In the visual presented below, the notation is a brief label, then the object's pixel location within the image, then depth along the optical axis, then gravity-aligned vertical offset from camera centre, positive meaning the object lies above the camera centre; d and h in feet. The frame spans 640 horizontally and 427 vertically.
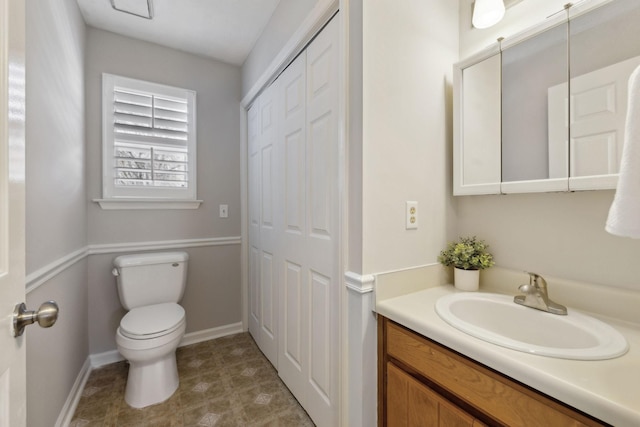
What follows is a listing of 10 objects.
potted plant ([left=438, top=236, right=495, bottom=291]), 3.75 -0.70
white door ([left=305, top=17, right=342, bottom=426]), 3.99 -0.23
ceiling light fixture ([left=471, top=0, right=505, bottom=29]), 3.64 +2.72
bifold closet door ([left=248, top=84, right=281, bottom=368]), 6.08 -0.30
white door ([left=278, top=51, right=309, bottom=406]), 4.88 -0.40
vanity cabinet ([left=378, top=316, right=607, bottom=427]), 2.02 -1.61
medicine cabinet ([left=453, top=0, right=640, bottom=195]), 2.81 +1.31
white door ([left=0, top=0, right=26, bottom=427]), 1.76 +0.03
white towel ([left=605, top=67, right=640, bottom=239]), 1.76 +0.21
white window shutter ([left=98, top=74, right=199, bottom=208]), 6.40 +1.69
